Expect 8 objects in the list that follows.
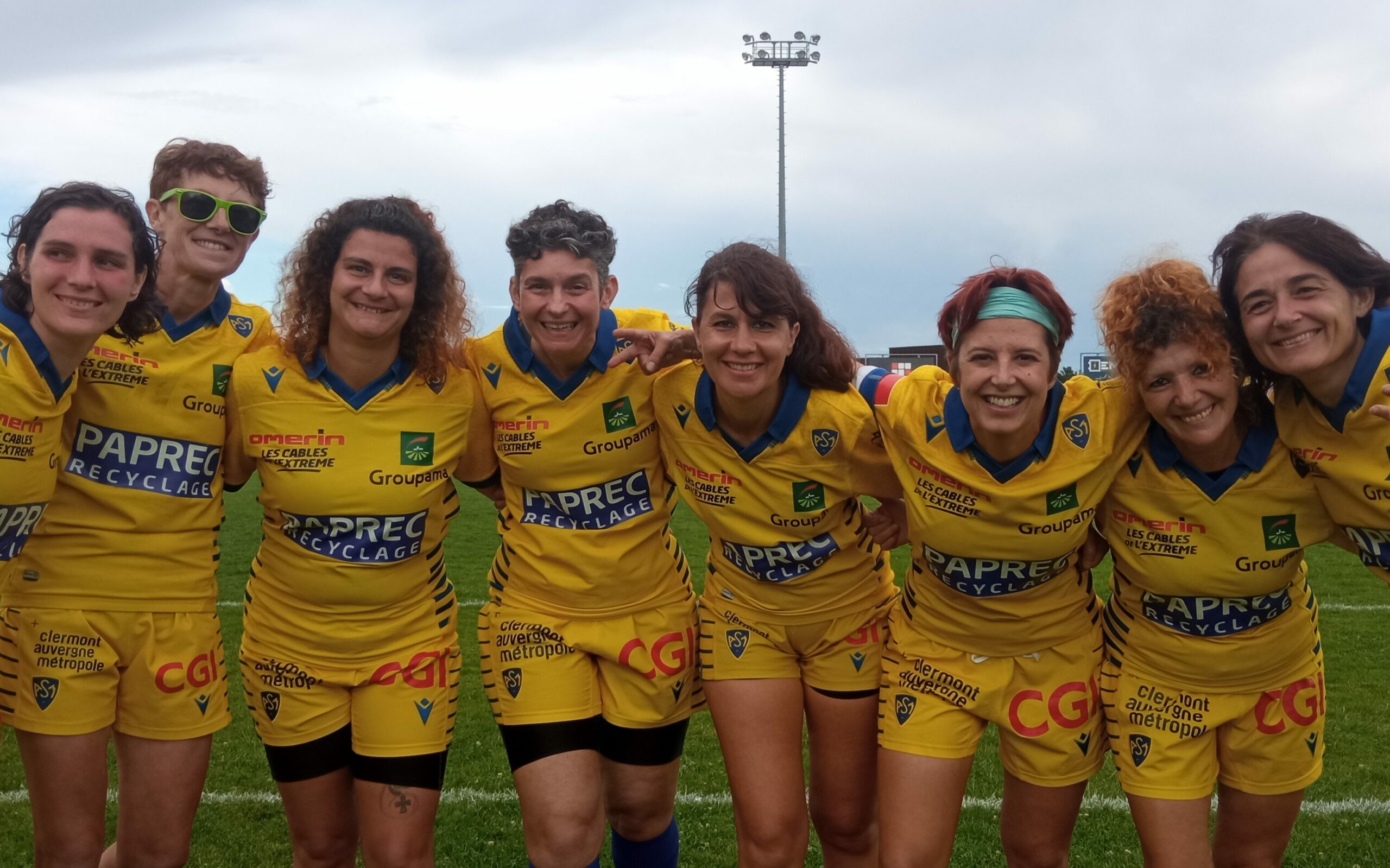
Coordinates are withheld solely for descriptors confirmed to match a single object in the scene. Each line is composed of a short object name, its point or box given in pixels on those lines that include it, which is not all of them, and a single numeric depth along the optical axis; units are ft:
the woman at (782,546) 10.90
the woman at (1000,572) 10.19
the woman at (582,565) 11.23
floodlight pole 104.32
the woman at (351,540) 10.72
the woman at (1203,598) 9.95
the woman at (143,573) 10.53
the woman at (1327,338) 9.39
